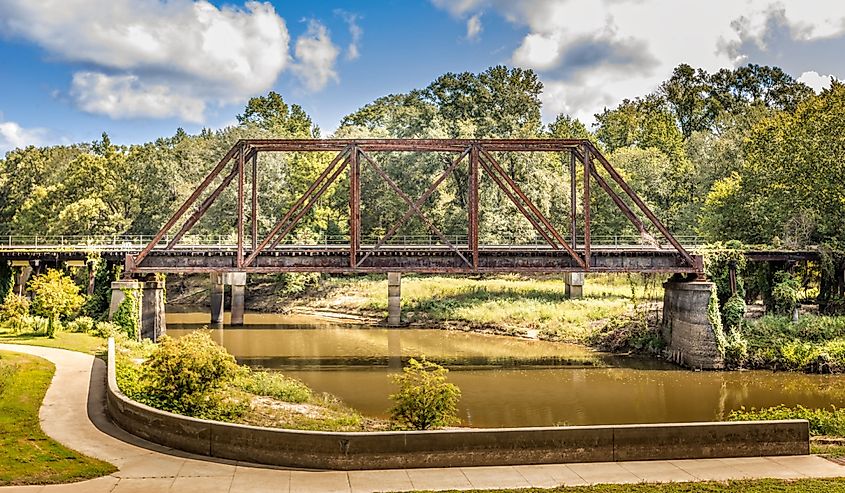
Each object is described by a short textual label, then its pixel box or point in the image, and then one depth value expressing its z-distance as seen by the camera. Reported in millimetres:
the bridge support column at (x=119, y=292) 40406
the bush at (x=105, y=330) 38938
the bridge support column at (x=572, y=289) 54666
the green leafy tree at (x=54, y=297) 36844
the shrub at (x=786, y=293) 41281
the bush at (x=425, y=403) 18062
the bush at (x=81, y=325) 40281
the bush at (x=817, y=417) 20266
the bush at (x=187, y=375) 19391
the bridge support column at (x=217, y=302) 55028
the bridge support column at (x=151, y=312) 43156
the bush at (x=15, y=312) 38594
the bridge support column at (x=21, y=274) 53700
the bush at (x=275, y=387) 27922
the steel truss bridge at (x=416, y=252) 38688
